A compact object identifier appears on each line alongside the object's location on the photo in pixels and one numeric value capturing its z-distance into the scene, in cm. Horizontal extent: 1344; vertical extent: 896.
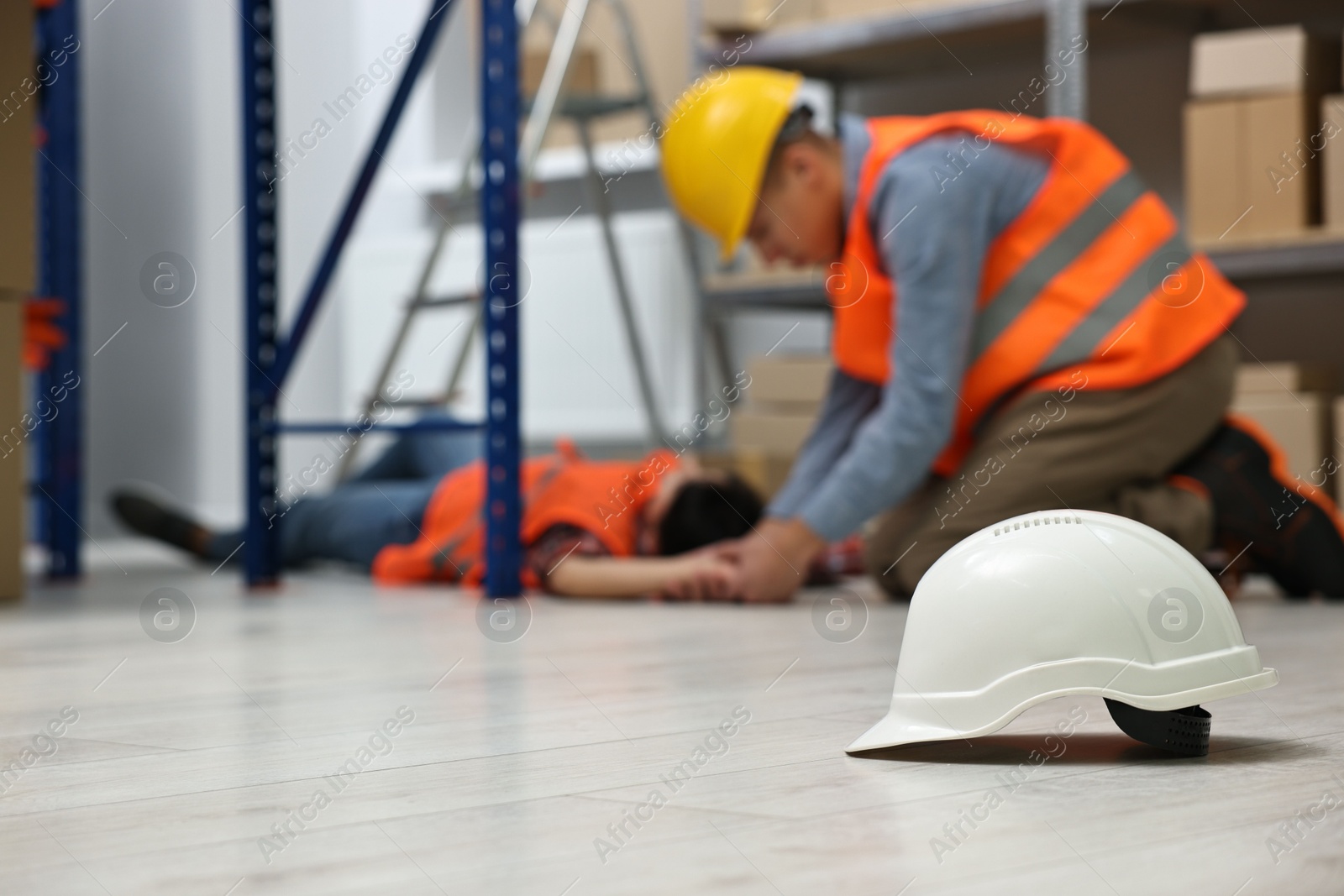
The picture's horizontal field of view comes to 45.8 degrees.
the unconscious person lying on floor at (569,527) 261
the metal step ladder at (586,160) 379
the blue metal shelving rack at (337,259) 254
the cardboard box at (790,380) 350
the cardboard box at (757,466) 338
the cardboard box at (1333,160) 293
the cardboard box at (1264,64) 299
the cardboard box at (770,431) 350
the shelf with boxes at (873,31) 345
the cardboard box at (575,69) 417
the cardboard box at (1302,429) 291
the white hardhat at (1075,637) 104
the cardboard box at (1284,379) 295
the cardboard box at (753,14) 377
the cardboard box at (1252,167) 300
